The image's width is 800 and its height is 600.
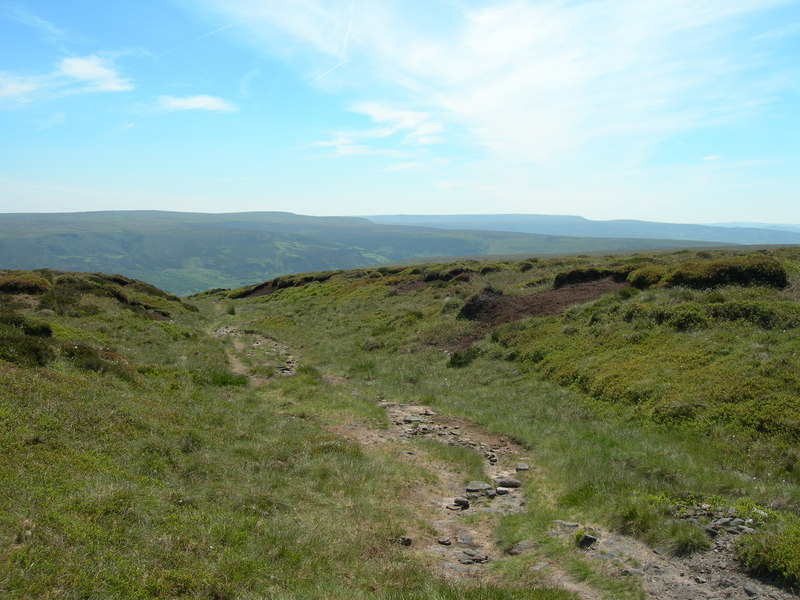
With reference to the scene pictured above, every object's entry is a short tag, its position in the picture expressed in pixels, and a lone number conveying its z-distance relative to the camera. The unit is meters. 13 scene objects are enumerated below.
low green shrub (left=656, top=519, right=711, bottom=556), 6.55
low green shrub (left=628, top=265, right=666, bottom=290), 24.38
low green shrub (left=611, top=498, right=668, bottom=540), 7.22
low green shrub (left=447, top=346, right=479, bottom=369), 21.19
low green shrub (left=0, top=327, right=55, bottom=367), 11.55
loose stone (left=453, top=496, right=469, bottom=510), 9.04
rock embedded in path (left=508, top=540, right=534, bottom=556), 7.27
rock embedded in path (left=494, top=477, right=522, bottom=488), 9.94
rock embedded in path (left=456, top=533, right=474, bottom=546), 7.65
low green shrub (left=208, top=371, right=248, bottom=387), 17.14
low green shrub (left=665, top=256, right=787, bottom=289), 20.11
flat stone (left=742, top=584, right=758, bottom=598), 5.57
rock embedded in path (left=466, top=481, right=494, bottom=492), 9.73
